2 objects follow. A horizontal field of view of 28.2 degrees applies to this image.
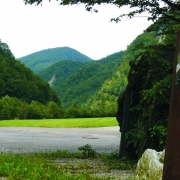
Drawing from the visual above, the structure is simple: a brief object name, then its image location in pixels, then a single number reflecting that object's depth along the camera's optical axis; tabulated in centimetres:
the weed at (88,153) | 932
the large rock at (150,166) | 495
